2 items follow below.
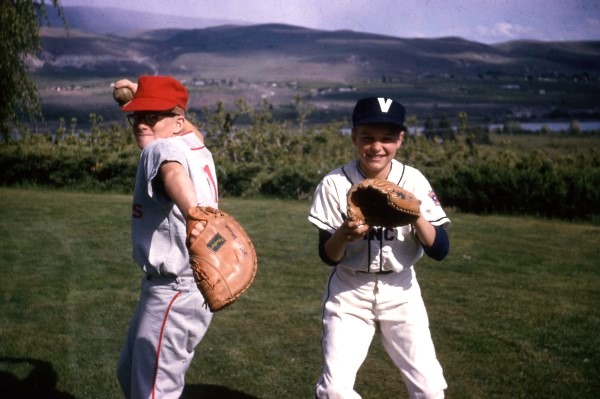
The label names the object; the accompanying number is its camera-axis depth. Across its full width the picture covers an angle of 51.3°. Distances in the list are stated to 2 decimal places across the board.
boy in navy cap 3.09
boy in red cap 2.85
